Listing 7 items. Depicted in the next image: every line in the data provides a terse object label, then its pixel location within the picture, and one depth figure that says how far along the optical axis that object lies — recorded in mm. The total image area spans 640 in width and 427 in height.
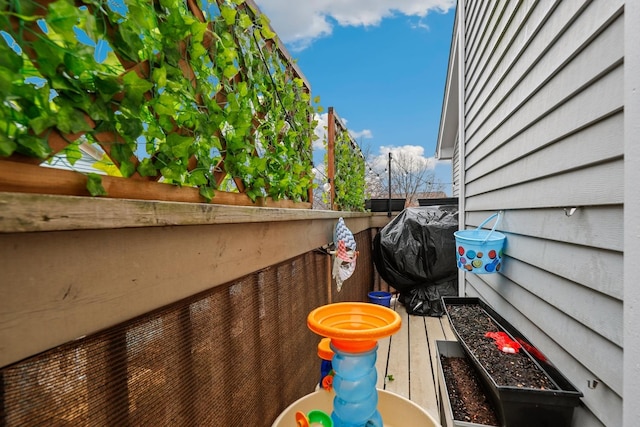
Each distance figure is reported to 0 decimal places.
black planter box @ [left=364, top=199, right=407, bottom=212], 5473
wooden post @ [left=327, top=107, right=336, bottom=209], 3053
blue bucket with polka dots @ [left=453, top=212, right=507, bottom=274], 1881
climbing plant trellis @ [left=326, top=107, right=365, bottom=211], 3072
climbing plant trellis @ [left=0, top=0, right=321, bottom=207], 484
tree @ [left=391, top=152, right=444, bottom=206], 12062
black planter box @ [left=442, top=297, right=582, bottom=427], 1101
